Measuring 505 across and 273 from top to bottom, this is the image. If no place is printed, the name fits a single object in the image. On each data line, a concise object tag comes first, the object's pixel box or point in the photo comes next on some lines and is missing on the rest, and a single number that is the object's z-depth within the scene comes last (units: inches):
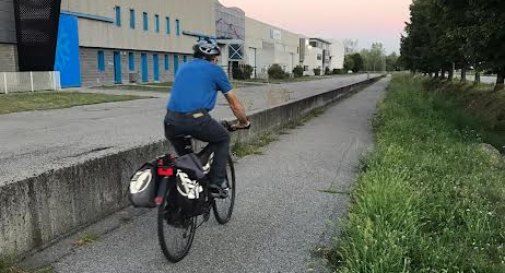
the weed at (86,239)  191.2
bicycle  169.2
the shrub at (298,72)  3777.1
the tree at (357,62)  7044.3
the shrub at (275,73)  3051.2
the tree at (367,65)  7775.6
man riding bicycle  183.9
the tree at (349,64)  6889.8
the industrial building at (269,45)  3351.4
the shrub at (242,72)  2721.5
